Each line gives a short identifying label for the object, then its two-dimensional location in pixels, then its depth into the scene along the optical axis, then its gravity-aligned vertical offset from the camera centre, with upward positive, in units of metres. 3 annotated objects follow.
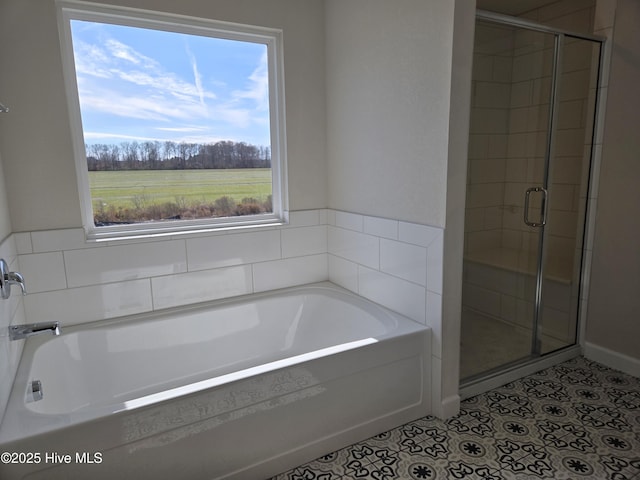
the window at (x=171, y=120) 2.20 +0.28
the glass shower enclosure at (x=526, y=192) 2.45 -0.20
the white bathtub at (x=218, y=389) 1.41 -0.98
